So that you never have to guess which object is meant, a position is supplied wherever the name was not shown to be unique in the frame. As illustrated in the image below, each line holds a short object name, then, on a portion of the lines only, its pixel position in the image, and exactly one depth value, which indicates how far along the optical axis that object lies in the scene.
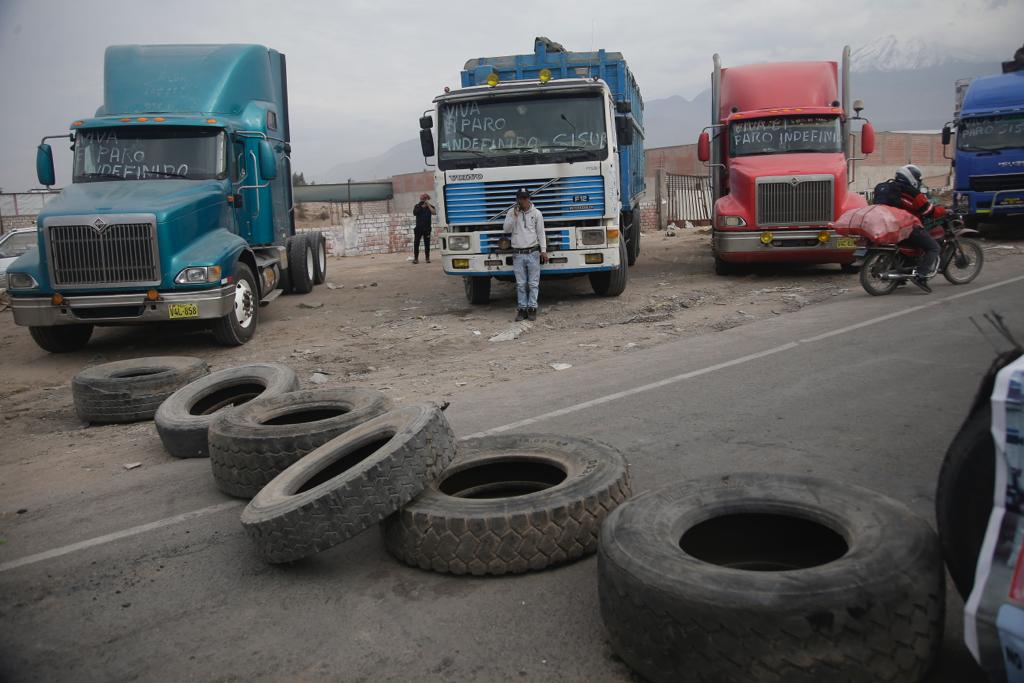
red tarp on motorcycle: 11.35
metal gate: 33.72
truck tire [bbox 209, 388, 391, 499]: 4.55
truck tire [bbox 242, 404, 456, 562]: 3.51
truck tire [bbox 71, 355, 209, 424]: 7.06
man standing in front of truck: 11.08
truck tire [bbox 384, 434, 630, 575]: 3.49
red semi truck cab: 13.81
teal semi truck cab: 9.81
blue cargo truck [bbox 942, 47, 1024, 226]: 18.50
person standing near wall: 21.50
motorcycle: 11.60
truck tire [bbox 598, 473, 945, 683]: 2.35
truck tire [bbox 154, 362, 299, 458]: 5.73
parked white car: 16.35
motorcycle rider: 11.40
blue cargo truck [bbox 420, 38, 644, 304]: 11.27
